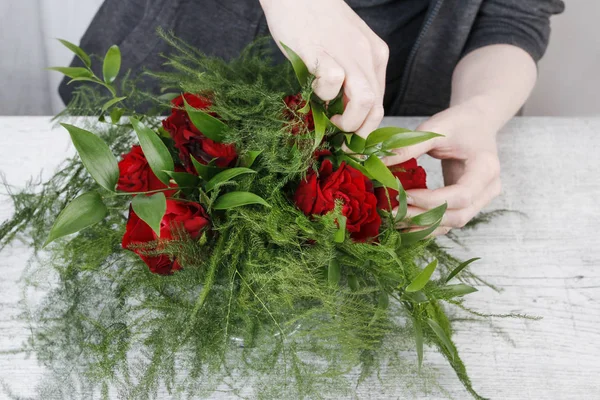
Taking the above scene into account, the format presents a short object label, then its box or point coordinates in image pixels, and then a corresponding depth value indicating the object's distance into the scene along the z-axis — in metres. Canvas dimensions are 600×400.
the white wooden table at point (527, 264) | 0.52
